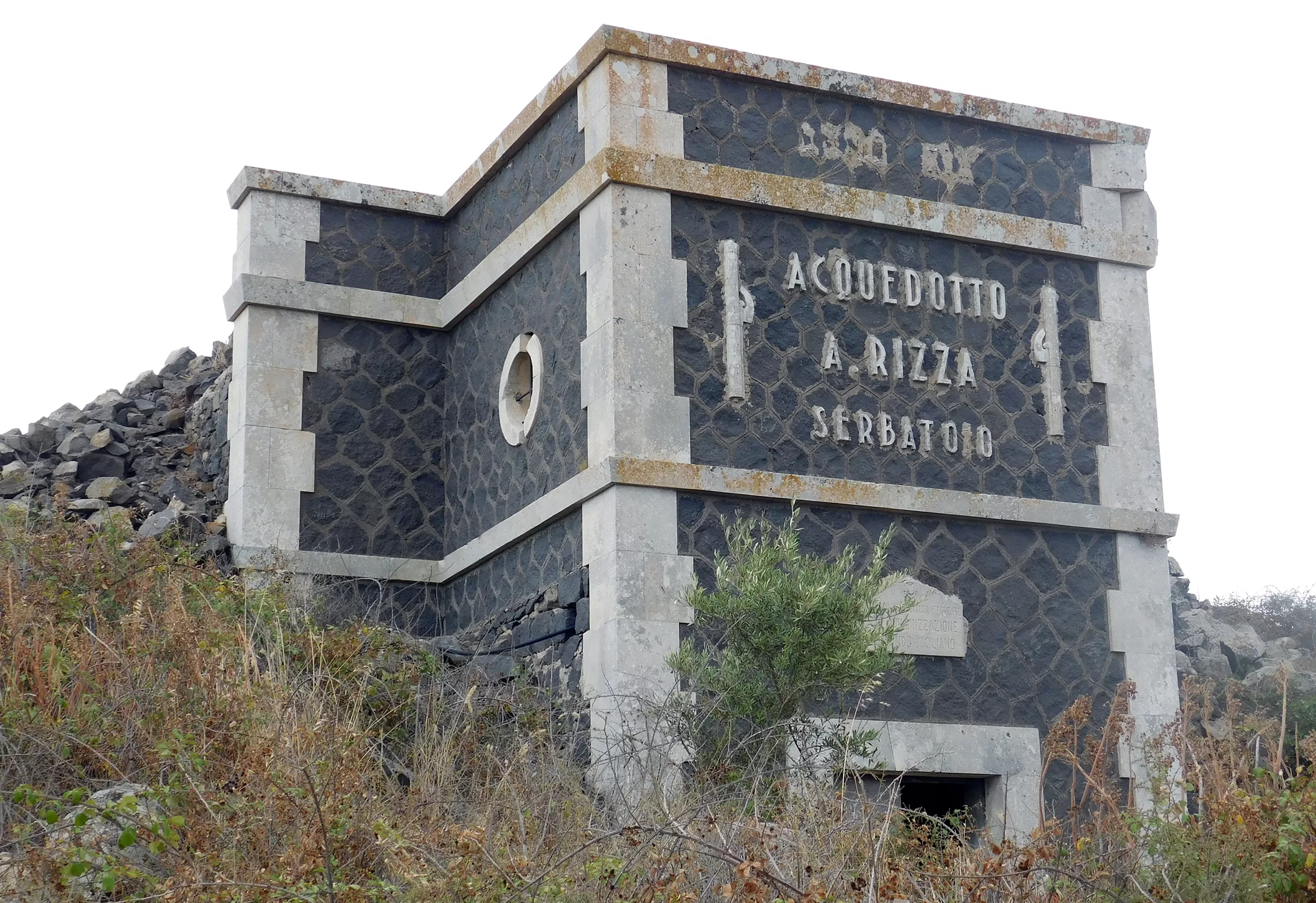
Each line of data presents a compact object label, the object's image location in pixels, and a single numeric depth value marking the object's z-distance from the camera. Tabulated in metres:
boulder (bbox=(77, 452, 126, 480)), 13.70
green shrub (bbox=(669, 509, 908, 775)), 9.02
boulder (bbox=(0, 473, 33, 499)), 13.20
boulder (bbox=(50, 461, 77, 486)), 13.54
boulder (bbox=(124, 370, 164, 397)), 15.06
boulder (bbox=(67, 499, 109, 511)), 13.00
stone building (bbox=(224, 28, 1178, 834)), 10.52
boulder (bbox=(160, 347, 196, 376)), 15.45
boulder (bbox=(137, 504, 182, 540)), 12.41
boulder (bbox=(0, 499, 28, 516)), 11.36
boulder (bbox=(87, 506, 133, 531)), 11.89
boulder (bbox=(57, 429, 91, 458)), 13.75
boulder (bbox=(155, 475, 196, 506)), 13.04
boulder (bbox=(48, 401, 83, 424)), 14.38
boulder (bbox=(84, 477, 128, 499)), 13.38
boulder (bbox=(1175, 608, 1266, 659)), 18.78
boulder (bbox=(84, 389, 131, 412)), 14.63
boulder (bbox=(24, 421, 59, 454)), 13.98
